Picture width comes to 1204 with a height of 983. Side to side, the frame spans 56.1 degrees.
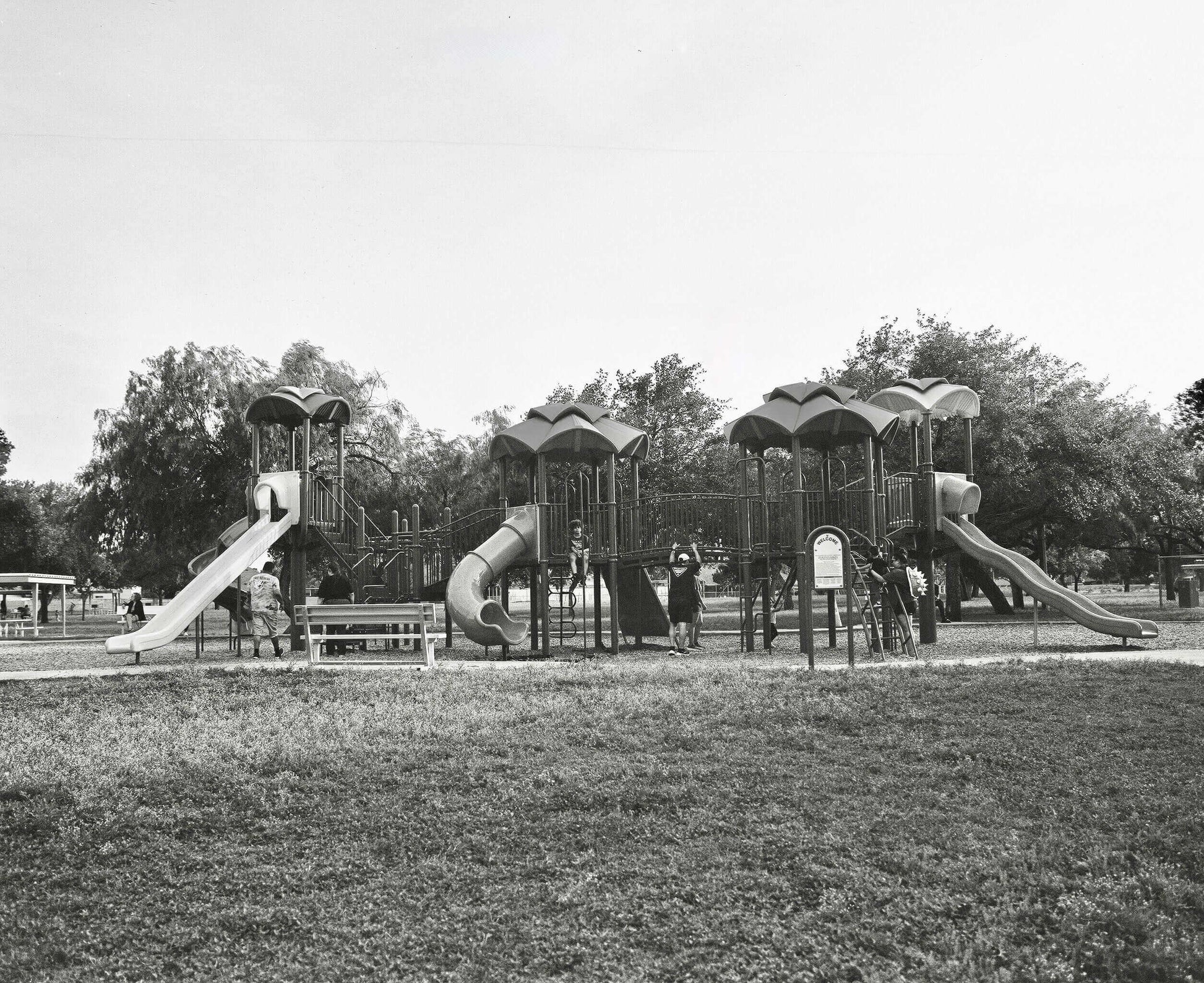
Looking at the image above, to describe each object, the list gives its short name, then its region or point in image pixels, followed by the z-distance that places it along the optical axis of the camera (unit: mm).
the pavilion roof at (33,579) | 29672
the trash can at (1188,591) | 36344
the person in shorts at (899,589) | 15836
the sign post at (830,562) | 13133
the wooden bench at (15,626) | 32250
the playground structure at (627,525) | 17812
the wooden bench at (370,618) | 14406
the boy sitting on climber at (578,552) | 18062
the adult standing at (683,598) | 18172
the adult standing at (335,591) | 20109
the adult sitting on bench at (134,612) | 26766
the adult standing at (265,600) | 18141
